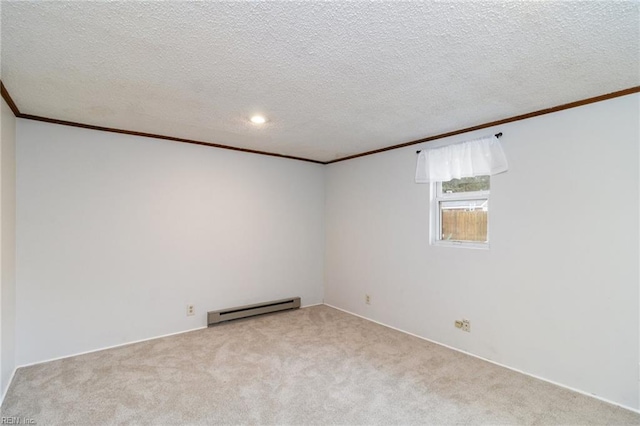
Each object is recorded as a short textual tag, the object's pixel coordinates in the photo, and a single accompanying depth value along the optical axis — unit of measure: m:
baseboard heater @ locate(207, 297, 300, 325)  3.83
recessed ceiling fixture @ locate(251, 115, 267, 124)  2.85
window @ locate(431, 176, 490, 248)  3.11
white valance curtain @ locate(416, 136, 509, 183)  2.93
